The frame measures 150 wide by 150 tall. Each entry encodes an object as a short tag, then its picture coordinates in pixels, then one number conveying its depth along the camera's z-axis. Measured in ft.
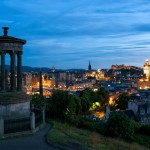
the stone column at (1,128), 78.07
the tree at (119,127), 104.58
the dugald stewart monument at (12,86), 86.91
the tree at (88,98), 227.51
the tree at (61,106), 118.01
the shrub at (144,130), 127.83
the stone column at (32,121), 82.90
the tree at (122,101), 259.80
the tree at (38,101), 125.21
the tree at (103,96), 280.22
